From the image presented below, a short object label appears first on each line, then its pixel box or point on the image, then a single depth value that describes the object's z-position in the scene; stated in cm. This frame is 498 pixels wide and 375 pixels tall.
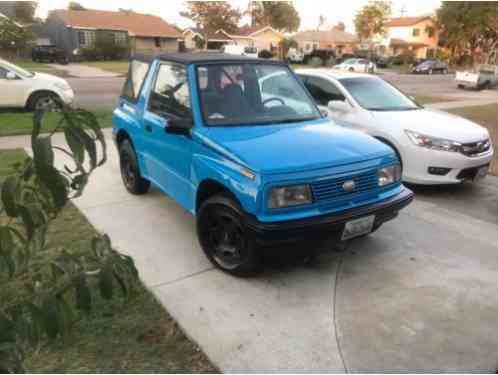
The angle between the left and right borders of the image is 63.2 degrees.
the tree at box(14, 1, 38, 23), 4656
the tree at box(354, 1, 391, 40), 5122
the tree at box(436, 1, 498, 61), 4072
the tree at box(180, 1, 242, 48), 6724
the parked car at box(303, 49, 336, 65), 4278
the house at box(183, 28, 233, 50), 5748
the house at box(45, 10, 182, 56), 4100
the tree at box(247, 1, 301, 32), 7938
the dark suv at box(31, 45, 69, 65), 3331
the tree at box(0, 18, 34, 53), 2137
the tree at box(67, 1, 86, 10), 6758
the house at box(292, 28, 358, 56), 6425
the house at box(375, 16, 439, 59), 6016
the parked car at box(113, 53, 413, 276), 306
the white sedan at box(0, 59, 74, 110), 1003
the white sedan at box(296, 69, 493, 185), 534
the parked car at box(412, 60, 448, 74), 3775
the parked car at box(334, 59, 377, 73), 3344
